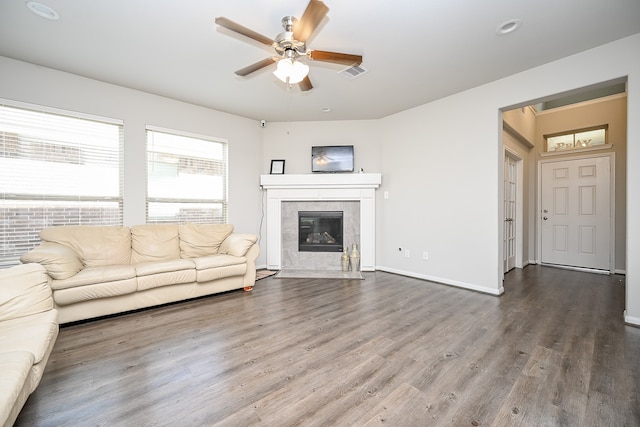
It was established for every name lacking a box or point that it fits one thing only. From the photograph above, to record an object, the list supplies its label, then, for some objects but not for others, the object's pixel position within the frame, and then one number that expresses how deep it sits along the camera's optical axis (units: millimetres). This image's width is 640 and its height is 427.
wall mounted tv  4578
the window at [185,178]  3775
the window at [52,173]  2848
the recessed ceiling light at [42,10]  2059
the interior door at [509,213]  4590
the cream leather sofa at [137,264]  2404
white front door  4465
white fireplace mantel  4512
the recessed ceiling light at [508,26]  2203
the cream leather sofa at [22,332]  1053
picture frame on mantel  4754
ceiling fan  1873
